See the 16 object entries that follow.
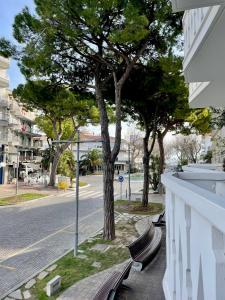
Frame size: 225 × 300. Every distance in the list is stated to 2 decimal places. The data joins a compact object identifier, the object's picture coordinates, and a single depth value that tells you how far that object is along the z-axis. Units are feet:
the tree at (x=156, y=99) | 32.37
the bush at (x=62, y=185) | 70.25
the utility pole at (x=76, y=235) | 23.65
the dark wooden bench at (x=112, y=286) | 11.60
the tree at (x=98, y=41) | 24.97
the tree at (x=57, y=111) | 32.75
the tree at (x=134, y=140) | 139.36
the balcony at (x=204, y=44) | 10.31
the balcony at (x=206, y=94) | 18.37
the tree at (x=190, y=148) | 117.44
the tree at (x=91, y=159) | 133.10
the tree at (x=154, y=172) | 67.72
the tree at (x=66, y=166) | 88.36
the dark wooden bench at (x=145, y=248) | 15.53
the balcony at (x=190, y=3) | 8.84
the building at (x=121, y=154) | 164.82
